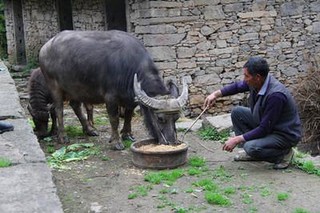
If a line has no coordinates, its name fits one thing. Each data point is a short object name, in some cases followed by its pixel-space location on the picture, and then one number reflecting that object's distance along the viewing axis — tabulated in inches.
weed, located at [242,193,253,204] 213.9
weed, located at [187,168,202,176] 252.1
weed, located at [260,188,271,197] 220.8
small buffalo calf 331.0
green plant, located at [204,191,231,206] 211.3
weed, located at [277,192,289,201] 215.5
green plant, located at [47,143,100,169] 277.3
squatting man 239.1
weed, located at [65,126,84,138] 346.5
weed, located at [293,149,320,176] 252.2
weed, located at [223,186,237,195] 224.1
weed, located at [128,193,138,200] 219.8
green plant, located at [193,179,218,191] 229.0
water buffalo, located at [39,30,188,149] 268.1
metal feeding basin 257.3
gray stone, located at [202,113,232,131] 336.3
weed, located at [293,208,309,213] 199.2
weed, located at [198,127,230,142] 329.7
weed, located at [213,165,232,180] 246.4
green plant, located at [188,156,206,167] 267.7
